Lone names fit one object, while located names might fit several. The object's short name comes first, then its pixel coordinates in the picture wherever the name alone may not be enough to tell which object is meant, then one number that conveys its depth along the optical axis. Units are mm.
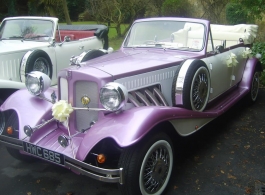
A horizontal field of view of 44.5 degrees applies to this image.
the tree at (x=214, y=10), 15055
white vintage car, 5625
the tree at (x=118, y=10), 17641
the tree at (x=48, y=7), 15227
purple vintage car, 2988
